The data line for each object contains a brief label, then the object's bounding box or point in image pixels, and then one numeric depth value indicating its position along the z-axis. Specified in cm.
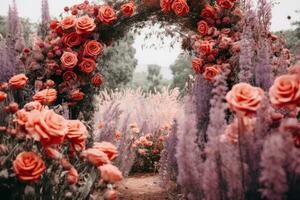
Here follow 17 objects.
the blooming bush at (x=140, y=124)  450
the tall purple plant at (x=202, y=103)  371
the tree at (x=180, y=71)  2500
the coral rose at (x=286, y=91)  159
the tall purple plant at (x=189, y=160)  161
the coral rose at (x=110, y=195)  178
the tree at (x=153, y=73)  2764
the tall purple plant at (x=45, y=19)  492
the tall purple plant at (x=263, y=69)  243
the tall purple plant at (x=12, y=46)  399
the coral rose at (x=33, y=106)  216
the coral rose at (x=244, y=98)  165
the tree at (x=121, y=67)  2030
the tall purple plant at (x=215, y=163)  152
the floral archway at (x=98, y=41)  410
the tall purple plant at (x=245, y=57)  231
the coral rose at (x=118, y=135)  485
